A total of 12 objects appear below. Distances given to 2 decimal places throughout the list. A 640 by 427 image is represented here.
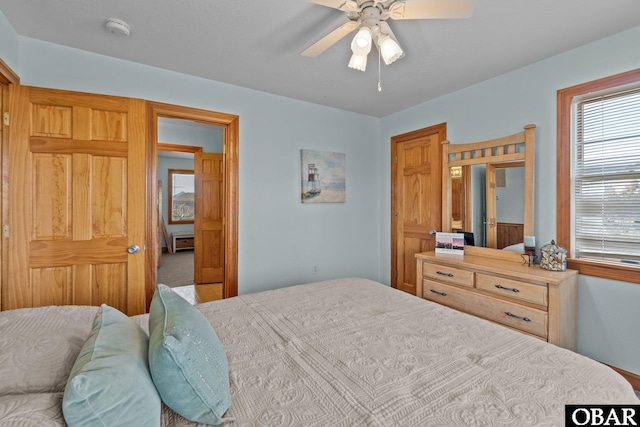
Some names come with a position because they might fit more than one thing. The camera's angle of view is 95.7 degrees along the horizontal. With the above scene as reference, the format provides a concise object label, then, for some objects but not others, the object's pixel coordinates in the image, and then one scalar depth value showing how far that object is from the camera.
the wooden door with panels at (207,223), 4.66
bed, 0.87
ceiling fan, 1.45
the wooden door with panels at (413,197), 3.39
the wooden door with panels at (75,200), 2.14
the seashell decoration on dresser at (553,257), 2.21
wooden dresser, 2.05
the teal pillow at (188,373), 0.85
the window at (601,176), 2.07
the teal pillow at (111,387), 0.68
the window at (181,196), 7.53
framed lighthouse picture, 3.53
